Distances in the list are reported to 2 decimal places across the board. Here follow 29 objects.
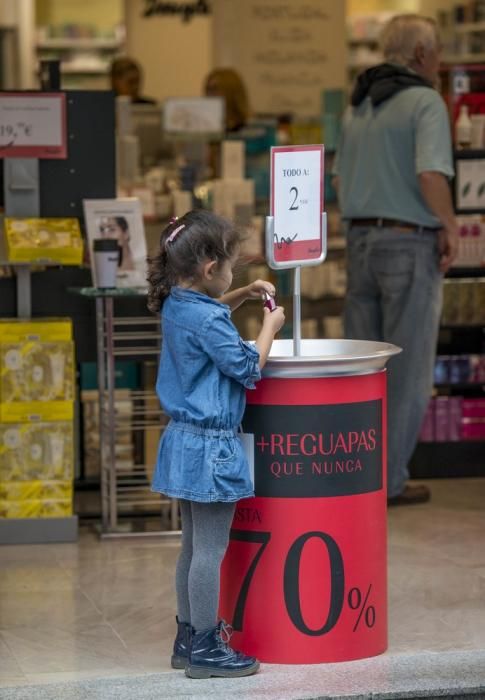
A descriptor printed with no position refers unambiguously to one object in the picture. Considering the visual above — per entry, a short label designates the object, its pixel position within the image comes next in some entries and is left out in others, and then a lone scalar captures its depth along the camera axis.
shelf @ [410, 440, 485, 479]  10.33
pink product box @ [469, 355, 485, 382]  10.40
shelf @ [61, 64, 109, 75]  24.56
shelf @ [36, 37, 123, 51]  24.35
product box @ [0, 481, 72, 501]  8.54
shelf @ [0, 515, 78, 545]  8.56
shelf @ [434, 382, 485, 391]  10.39
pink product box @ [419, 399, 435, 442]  10.29
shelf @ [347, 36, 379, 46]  23.32
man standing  8.93
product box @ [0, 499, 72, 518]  8.55
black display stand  9.08
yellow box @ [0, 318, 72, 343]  8.47
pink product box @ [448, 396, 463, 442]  10.32
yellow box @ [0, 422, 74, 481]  8.50
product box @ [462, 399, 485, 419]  10.35
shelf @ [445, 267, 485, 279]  10.37
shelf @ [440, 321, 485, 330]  10.35
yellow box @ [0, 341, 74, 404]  8.46
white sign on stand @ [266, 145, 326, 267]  6.06
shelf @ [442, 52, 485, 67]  20.73
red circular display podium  5.91
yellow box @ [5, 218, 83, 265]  8.60
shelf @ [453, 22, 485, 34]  20.86
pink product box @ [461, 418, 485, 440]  10.37
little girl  5.73
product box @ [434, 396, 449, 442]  10.30
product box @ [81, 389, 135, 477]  9.56
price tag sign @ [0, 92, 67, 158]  8.96
